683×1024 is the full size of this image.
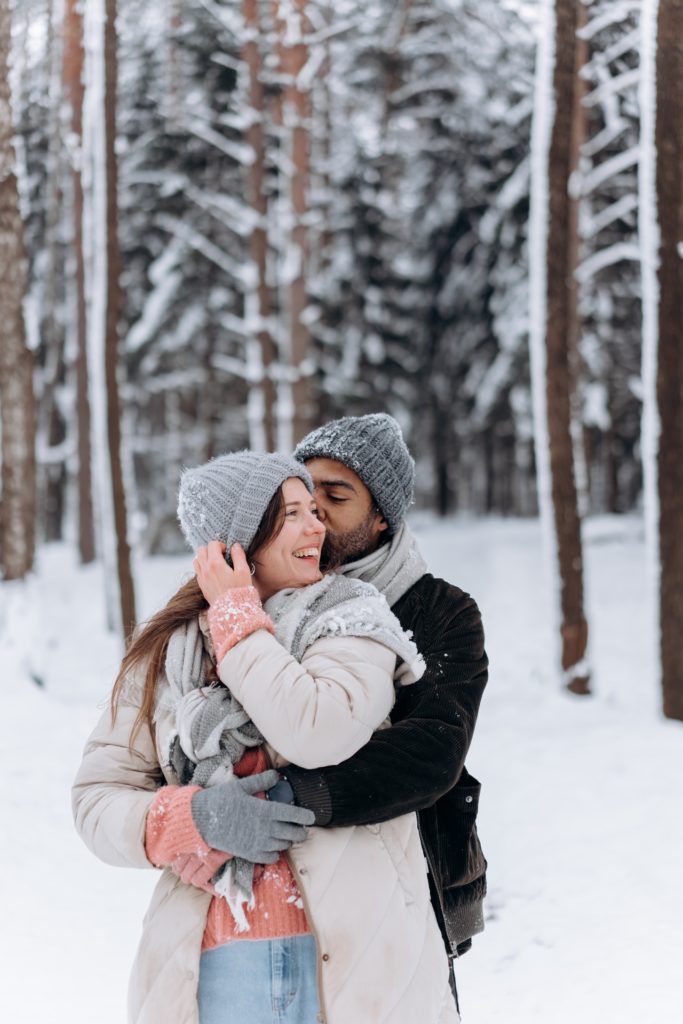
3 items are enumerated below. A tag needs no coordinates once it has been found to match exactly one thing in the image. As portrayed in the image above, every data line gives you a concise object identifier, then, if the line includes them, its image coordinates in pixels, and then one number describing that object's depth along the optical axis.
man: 2.15
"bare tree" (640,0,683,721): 8.94
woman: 2.07
